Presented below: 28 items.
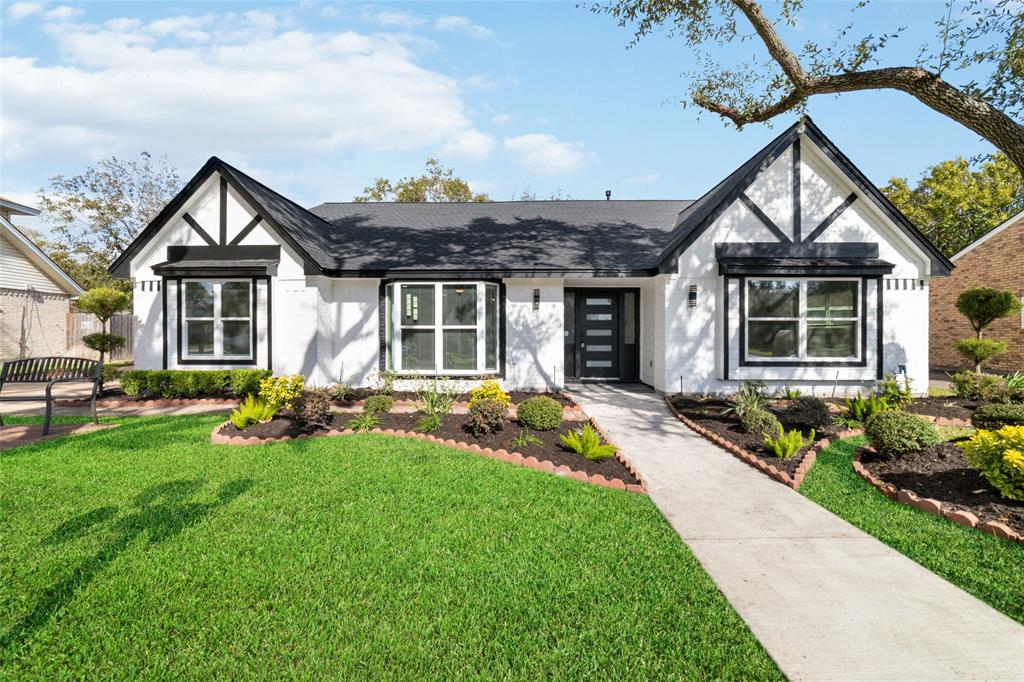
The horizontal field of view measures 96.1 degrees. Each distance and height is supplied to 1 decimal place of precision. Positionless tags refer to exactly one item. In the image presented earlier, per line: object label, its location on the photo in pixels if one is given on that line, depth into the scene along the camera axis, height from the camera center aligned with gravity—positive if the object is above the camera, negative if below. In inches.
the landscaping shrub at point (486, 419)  268.5 -45.0
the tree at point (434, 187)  1230.3 +416.7
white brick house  410.9 +45.8
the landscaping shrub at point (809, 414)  291.9 -46.1
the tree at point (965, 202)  891.4 +275.9
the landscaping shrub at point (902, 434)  224.1 -44.8
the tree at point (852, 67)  283.1 +215.1
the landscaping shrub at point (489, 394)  288.9 -33.5
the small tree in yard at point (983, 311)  513.7 +35.3
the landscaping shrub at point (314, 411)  279.3 -41.9
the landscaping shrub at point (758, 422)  274.7 -48.6
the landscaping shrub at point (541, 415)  276.5 -43.8
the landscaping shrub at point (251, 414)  281.4 -44.7
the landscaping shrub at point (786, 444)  238.5 -53.6
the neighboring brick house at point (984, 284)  607.2 +81.2
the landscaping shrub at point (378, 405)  320.7 -43.9
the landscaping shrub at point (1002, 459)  166.9 -43.8
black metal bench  301.0 -19.3
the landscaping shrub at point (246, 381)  390.0 -33.4
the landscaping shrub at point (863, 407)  300.0 -42.9
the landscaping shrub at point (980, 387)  362.5 -36.4
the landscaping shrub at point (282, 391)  300.7 -32.1
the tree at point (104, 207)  1061.8 +318.1
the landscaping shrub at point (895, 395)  315.3 -37.4
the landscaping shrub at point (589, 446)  223.2 -51.8
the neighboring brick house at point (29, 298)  642.8 +64.8
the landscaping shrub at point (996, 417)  268.4 -44.1
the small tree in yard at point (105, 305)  549.0 +47.6
